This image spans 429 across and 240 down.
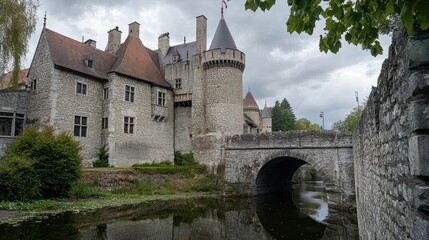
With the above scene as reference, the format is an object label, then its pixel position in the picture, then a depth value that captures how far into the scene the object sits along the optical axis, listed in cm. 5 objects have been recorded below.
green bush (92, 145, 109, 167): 2302
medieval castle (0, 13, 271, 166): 2192
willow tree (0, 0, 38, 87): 1675
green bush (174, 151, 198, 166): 2694
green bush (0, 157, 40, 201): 1302
